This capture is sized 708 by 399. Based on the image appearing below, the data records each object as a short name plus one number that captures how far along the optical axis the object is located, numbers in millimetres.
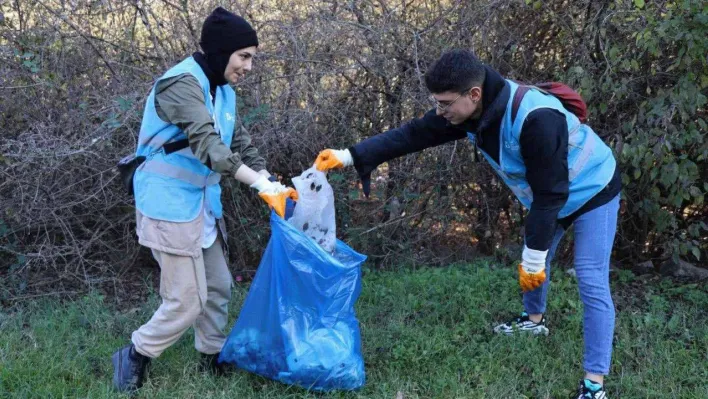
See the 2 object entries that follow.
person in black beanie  2549
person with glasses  2619
